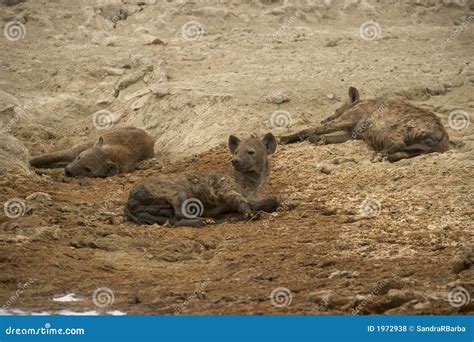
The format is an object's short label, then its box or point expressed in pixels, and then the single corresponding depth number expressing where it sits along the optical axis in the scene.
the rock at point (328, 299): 6.94
